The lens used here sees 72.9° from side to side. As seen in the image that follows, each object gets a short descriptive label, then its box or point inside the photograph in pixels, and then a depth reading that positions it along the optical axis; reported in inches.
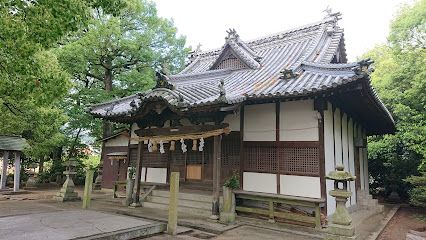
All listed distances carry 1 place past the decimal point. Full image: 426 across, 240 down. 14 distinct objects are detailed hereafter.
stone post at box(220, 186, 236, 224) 392.8
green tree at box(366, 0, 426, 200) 639.8
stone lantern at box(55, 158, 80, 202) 577.3
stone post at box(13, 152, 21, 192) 712.2
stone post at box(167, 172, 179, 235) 337.4
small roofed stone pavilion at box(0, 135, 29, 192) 698.0
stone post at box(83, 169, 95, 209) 486.9
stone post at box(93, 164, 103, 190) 895.9
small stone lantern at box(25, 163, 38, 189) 900.5
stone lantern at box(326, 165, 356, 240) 276.7
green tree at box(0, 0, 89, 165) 208.4
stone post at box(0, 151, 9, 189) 710.5
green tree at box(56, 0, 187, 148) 834.2
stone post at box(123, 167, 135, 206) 518.6
